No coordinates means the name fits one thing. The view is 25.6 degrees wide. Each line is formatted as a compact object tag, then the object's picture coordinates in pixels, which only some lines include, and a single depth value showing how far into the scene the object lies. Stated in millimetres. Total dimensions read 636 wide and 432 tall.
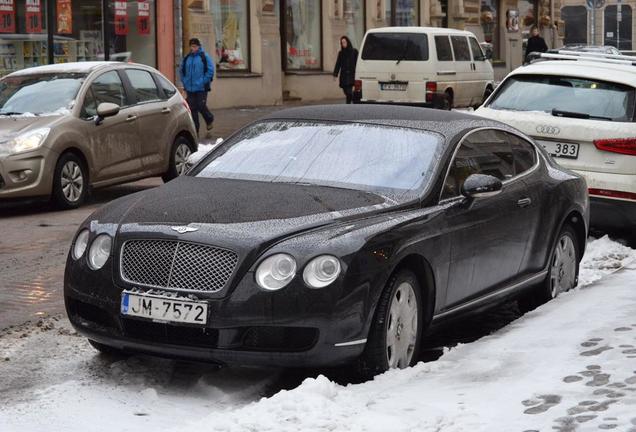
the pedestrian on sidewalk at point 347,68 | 29609
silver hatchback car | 14086
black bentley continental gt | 6543
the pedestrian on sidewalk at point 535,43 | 34406
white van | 28609
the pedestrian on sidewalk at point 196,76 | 23281
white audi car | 11719
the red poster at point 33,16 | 25781
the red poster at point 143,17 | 28625
